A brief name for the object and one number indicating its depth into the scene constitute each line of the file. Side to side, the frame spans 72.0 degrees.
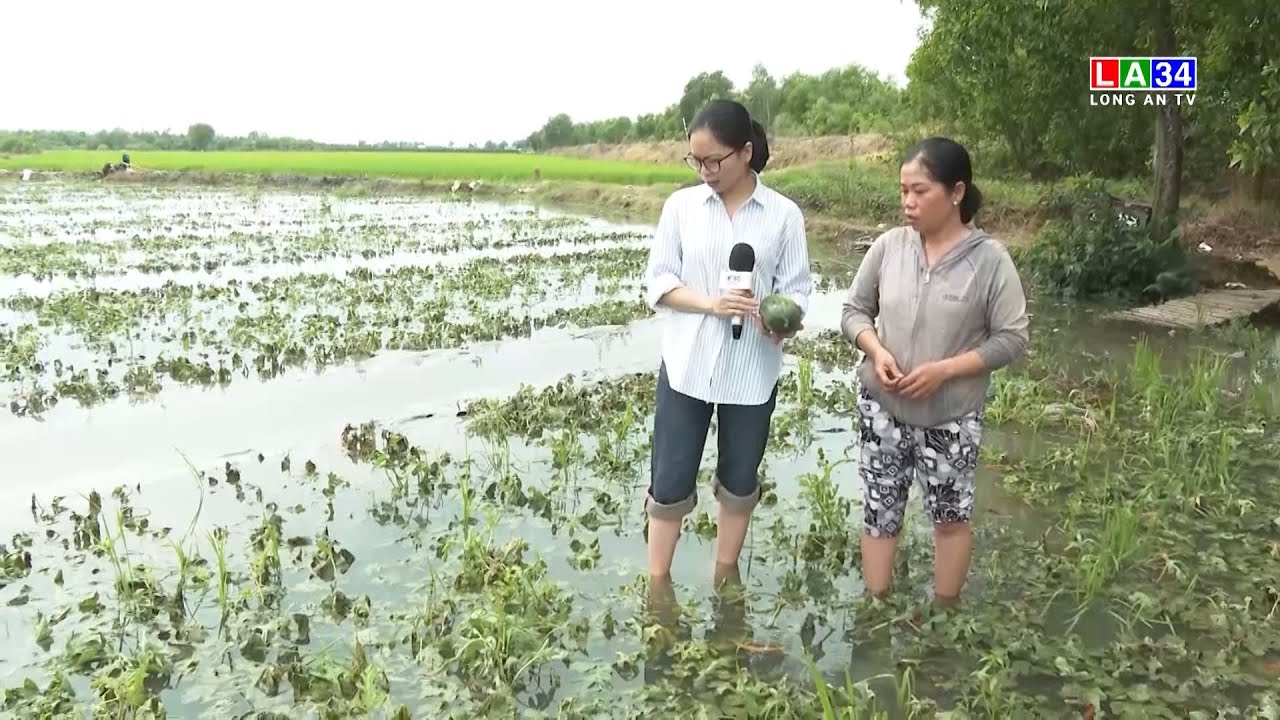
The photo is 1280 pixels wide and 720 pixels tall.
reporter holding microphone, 3.13
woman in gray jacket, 2.97
